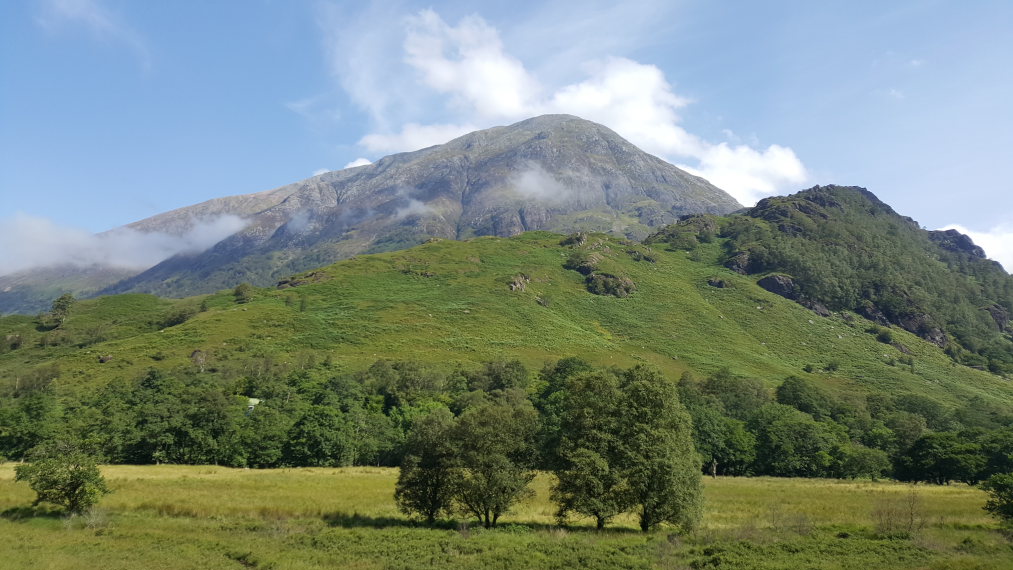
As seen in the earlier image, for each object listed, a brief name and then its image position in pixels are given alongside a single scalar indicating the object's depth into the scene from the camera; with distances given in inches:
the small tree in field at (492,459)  1325.0
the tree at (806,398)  4739.2
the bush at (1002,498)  1355.8
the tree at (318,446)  2950.3
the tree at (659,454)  1264.8
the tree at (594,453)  1274.6
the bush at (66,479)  1332.4
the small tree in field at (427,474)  1381.6
